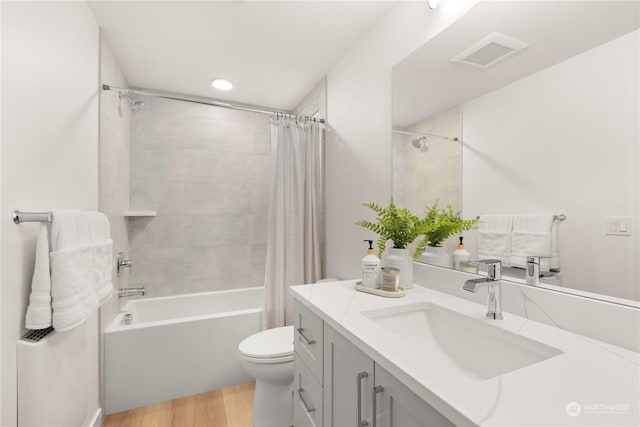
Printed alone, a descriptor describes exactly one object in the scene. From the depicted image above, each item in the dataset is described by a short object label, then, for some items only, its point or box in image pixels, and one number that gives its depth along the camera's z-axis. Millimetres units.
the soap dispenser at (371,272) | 1292
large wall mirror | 790
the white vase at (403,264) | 1307
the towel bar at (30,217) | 996
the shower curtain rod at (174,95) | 1952
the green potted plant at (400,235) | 1312
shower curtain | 2230
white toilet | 1632
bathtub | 1891
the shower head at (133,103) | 2194
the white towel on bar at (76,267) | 1083
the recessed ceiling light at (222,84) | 2531
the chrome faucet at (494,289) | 946
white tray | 1203
